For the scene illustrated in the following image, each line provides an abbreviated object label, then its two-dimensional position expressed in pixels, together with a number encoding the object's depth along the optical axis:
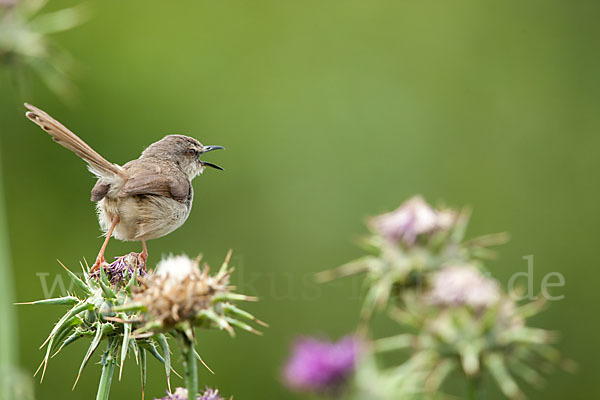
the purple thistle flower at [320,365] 8.01
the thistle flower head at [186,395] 7.26
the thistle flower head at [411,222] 9.37
